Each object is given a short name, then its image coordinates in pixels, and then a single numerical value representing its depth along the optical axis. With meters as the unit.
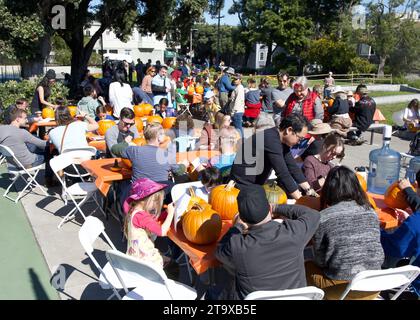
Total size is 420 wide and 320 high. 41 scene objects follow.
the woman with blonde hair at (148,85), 11.30
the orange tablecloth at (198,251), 3.07
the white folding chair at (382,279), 2.74
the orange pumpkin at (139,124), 7.18
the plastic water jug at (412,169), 5.33
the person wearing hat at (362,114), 10.33
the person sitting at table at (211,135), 6.43
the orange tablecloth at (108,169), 5.00
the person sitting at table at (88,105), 8.95
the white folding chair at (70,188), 5.49
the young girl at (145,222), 3.46
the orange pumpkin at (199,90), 15.58
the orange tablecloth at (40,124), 8.10
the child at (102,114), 8.44
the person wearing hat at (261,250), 2.60
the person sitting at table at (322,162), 4.46
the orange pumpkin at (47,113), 8.98
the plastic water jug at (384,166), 4.79
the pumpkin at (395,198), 3.91
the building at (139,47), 61.12
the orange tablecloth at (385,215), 3.77
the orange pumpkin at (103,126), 7.62
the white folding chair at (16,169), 6.07
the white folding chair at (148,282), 2.81
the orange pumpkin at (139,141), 5.83
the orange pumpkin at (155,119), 7.77
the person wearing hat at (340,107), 9.93
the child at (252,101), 11.80
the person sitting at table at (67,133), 6.21
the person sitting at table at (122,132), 5.99
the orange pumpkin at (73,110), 8.84
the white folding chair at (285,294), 2.41
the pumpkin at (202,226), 3.27
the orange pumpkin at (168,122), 7.98
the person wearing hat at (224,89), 12.37
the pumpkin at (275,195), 3.71
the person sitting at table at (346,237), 3.03
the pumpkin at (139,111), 9.61
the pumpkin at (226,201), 3.75
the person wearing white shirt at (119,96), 9.48
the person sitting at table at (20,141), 6.30
